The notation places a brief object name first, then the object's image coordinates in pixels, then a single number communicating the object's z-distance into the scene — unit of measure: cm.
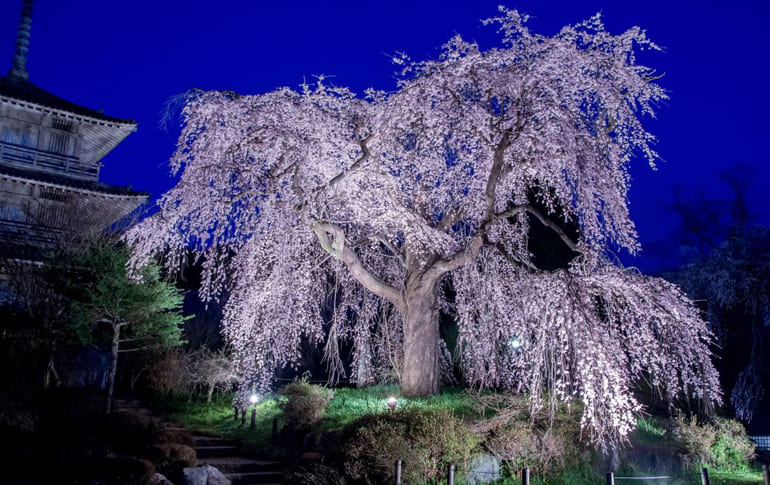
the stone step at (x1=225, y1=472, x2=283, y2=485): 937
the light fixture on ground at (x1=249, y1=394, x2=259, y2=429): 1220
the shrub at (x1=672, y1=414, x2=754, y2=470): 971
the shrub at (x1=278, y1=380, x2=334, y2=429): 1022
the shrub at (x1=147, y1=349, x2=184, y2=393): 1656
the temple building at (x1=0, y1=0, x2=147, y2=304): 1778
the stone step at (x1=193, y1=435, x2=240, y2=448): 1182
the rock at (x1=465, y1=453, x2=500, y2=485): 786
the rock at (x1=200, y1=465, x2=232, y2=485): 864
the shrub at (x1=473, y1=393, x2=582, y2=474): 809
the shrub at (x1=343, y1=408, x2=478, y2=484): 759
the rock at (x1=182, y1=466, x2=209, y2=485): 845
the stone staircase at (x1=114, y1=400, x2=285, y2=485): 946
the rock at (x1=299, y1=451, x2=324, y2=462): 843
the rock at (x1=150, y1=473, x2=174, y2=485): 771
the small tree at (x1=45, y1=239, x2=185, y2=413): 1292
